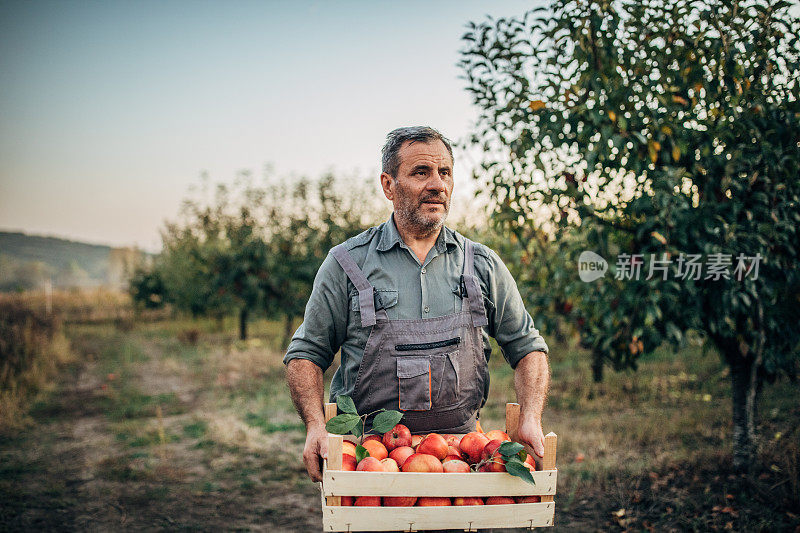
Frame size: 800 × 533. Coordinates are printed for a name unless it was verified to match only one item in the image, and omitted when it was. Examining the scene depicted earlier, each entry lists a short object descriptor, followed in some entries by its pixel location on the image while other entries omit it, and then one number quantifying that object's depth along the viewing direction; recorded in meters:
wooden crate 1.78
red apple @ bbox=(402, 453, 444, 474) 1.90
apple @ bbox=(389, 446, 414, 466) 2.01
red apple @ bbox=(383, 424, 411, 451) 2.13
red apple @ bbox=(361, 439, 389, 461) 2.01
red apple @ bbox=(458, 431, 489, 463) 2.04
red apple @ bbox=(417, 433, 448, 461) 2.05
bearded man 2.26
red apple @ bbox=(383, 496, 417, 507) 1.85
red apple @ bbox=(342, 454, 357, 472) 1.89
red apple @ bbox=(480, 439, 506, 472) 1.90
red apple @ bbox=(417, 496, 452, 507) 1.87
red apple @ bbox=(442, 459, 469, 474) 1.94
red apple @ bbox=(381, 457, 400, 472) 1.88
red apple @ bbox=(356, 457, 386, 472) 1.84
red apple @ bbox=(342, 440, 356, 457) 1.97
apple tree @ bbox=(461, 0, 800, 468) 3.74
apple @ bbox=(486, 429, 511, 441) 2.09
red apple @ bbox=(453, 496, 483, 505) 1.89
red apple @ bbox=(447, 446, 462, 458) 2.07
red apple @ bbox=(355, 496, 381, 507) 1.82
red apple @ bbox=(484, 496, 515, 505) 1.91
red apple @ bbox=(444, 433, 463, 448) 2.14
